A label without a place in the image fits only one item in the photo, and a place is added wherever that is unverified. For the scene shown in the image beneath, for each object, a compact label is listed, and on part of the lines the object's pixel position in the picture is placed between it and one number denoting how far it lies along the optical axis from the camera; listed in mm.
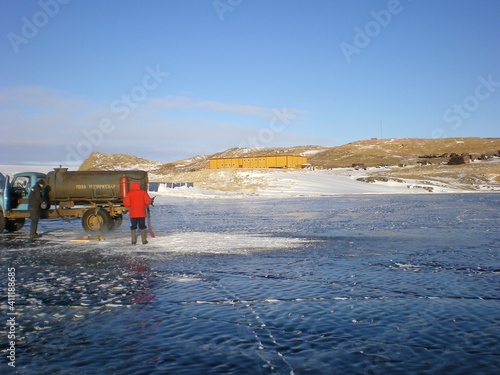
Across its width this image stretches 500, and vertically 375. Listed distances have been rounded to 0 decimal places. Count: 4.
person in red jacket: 15633
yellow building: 98000
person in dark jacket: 17594
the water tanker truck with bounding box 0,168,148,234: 19984
